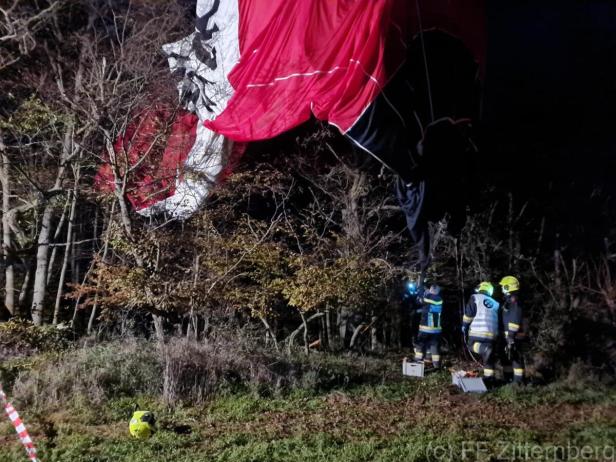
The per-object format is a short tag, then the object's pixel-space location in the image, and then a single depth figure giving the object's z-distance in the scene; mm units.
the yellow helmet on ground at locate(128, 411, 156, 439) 5699
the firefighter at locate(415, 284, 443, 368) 10242
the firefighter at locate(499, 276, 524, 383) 8857
